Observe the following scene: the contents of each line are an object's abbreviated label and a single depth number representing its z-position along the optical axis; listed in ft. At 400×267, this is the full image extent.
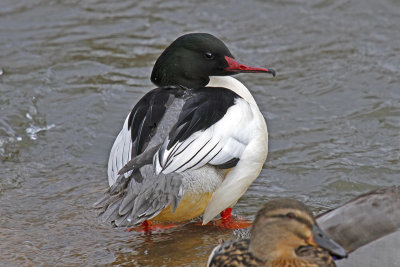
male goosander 37.93
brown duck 29.48
